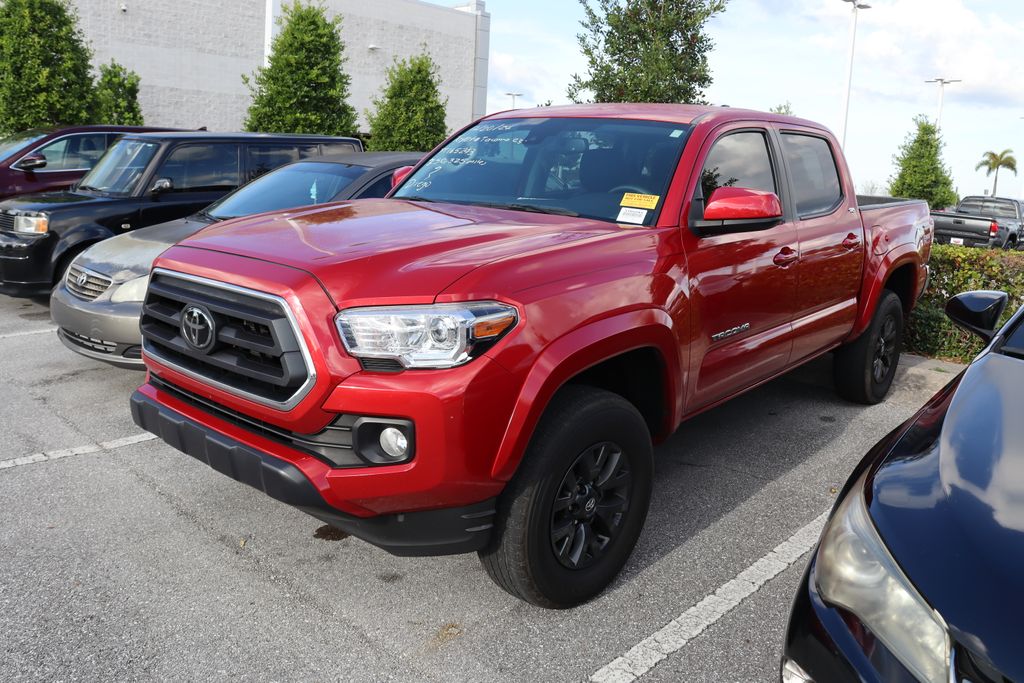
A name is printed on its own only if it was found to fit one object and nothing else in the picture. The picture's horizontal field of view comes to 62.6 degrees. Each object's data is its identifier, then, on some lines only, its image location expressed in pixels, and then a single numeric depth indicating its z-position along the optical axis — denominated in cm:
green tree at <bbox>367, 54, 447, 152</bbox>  1934
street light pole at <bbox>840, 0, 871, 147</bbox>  2256
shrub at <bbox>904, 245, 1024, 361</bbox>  677
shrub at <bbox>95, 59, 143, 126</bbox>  1780
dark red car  979
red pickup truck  254
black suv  744
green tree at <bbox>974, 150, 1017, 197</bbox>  6525
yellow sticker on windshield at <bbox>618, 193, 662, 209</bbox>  349
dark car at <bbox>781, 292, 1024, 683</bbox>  163
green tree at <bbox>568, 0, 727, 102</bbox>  1217
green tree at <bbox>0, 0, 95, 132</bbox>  1486
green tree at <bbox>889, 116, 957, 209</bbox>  2730
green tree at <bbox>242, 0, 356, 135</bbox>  1686
